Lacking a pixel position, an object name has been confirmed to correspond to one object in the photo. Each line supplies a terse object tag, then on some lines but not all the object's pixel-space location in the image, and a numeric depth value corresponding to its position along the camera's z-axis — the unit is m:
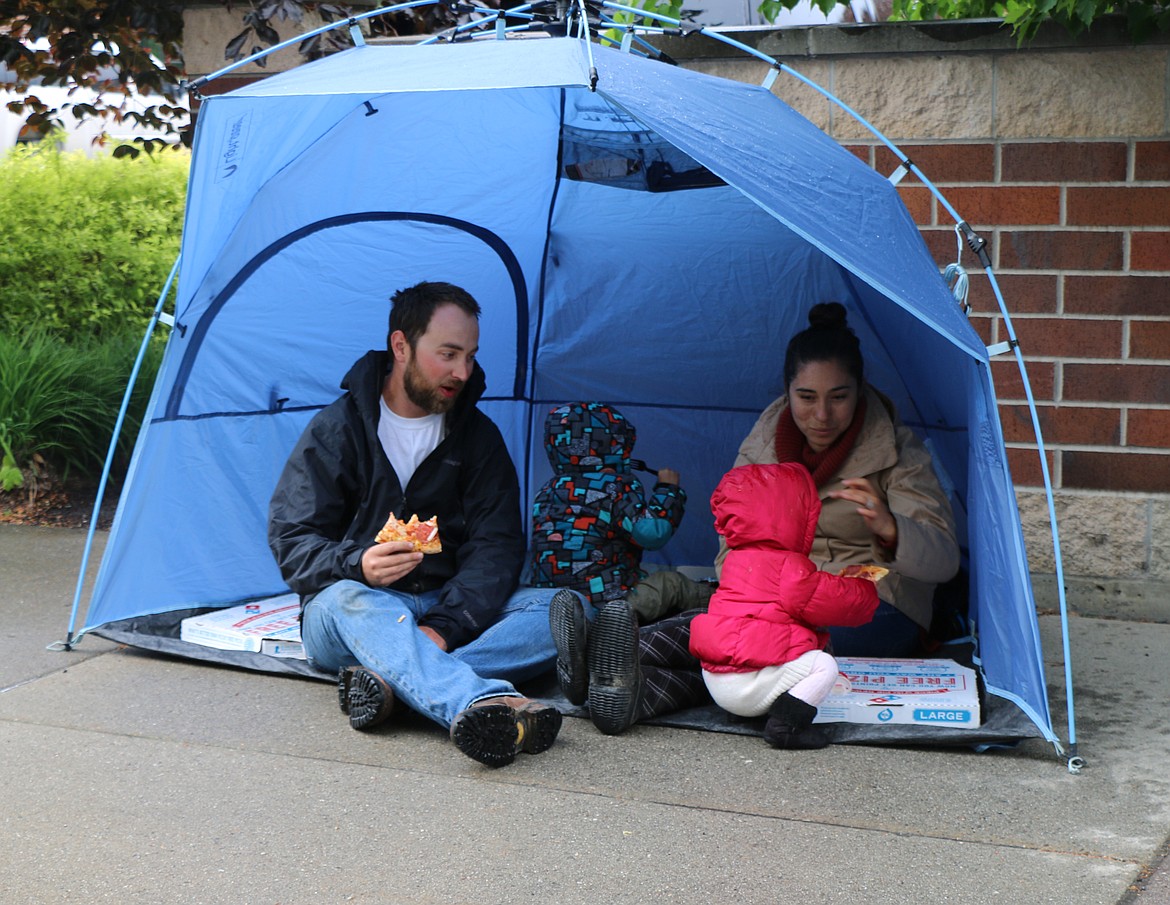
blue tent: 4.30
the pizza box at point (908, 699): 3.49
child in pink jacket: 3.35
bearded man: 3.58
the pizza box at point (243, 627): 4.18
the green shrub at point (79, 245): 7.34
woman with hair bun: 3.86
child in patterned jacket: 4.11
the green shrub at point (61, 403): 6.42
